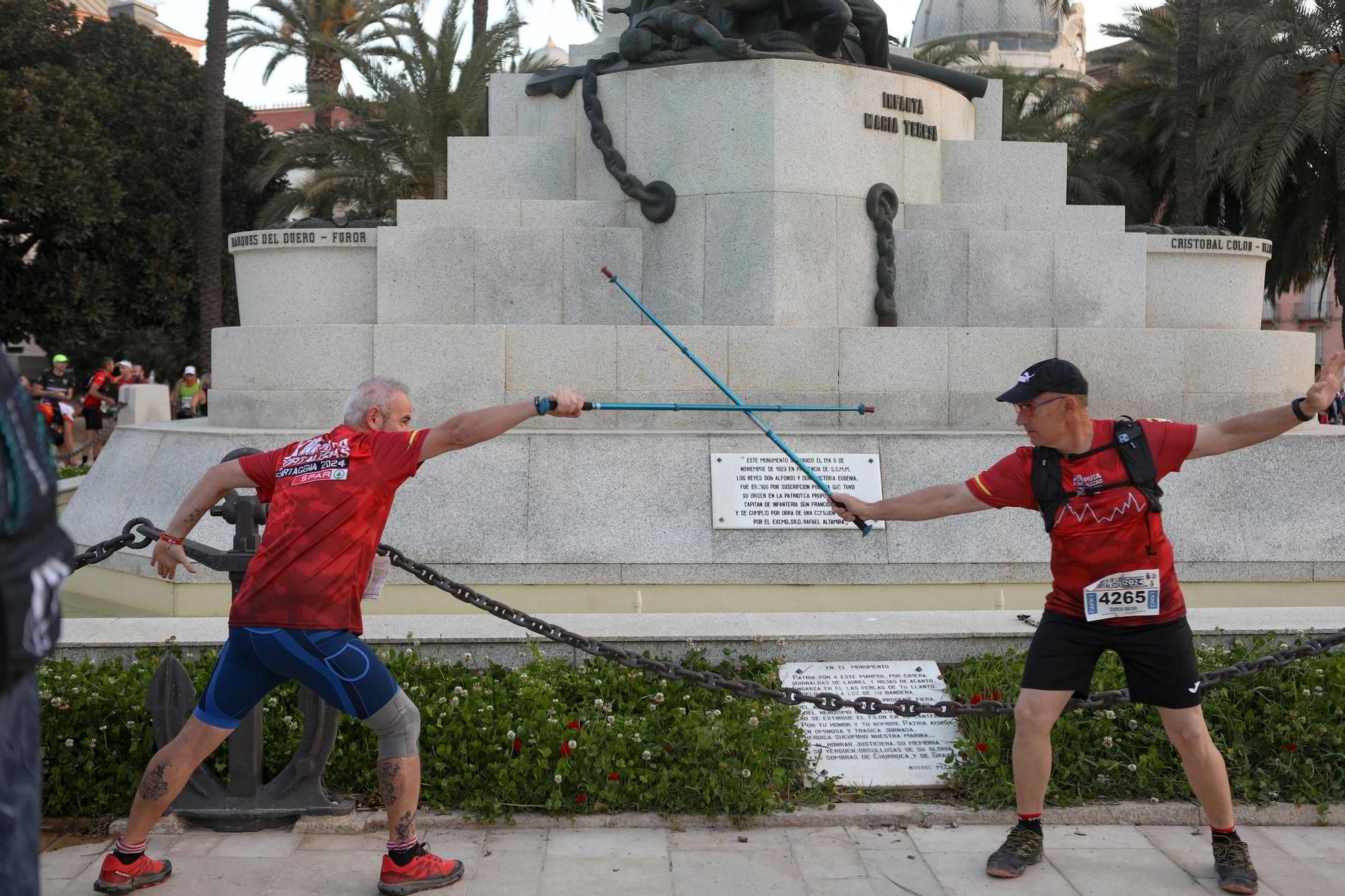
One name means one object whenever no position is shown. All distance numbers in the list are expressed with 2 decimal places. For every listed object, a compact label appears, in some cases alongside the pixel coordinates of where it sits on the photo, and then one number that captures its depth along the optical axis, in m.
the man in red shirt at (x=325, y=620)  3.92
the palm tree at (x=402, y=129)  23.52
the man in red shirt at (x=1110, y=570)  4.12
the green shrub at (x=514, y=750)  4.73
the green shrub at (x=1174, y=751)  4.82
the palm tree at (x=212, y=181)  22.50
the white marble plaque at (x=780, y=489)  7.63
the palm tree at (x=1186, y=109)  21.72
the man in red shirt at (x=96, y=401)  18.88
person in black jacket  2.09
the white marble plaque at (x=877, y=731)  5.02
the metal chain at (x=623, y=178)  9.90
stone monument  7.71
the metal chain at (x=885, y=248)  9.82
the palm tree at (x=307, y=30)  28.69
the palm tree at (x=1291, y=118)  21.66
